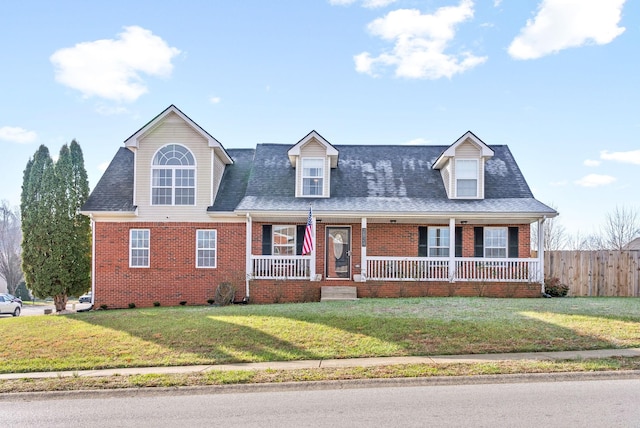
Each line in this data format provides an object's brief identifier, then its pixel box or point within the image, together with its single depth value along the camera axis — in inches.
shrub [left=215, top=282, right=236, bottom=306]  722.8
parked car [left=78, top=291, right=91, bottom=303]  1683.1
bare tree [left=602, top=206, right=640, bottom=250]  1542.8
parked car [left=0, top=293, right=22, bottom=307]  1190.9
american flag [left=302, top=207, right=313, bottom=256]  692.7
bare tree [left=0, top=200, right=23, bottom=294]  1882.4
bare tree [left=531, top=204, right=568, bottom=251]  1477.9
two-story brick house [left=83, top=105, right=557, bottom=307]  735.7
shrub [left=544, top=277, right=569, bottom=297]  740.0
